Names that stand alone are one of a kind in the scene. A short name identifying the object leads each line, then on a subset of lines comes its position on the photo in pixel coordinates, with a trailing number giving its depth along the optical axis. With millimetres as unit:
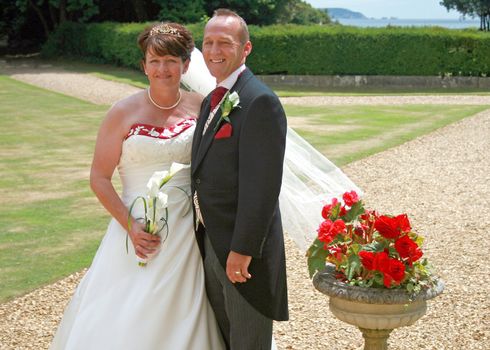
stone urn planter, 3535
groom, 3217
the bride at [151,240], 3744
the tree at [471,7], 40250
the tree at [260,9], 30344
